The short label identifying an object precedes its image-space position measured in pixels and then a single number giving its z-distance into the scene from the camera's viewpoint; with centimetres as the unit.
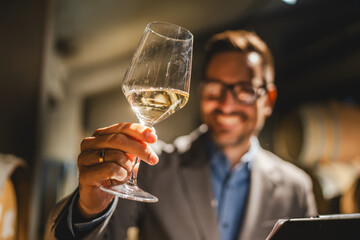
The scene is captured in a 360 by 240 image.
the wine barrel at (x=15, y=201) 103
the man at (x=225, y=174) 121
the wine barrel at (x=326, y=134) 250
